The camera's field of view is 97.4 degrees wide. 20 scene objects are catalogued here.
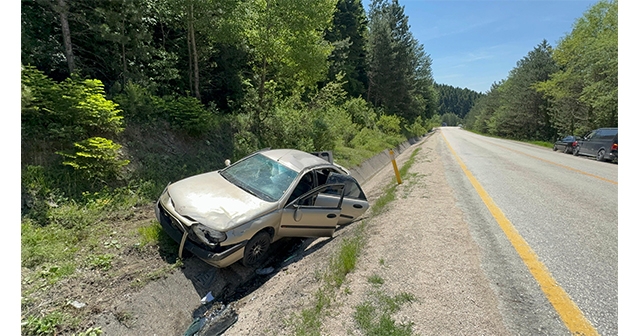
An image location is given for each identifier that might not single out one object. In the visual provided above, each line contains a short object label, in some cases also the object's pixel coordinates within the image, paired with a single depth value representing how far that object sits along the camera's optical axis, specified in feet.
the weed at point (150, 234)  15.49
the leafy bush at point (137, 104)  26.05
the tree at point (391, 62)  110.83
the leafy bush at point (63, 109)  18.76
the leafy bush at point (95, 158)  18.62
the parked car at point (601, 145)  51.06
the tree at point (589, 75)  66.95
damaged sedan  13.34
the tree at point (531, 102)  140.97
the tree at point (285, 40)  37.88
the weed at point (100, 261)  13.11
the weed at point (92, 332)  9.87
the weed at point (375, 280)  10.26
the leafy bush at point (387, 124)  96.27
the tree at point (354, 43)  95.66
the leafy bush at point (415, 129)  131.13
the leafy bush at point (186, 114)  29.55
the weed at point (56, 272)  11.69
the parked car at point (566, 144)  69.33
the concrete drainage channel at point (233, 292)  12.16
